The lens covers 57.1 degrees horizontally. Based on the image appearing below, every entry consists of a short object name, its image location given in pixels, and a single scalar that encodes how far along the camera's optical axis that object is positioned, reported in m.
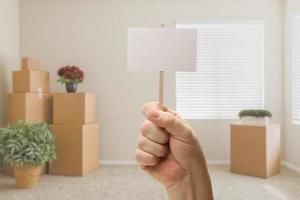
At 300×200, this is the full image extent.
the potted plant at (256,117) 3.55
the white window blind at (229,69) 4.21
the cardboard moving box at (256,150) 3.40
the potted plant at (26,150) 2.96
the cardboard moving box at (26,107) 3.43
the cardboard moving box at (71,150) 3.49
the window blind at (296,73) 3.83
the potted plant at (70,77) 3.72
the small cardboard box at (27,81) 3.49
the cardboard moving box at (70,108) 3.57
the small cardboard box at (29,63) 3.55
